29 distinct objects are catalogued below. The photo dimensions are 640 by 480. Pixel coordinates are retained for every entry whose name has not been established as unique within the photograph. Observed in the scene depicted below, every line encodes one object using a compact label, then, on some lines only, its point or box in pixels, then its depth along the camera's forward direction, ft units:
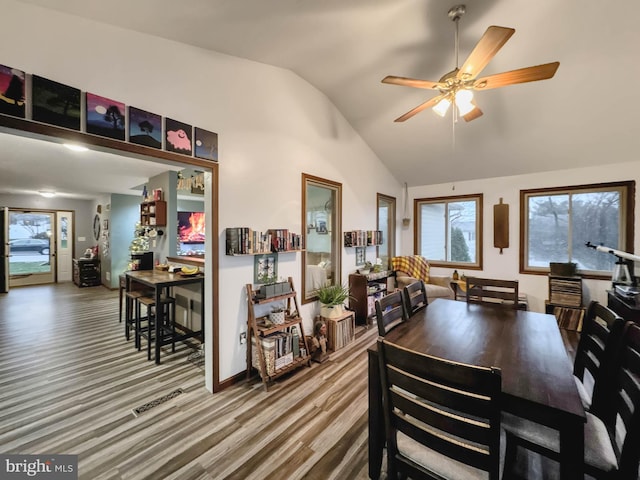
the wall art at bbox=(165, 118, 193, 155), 6.76
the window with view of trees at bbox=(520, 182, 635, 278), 12.46
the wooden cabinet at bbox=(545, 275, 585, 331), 12.35
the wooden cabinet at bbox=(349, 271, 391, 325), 13.01
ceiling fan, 5.45
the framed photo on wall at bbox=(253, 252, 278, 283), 9.00
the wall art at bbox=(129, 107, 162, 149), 6.12
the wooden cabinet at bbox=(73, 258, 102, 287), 22.65
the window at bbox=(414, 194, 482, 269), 16.16
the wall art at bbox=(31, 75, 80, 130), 4.90
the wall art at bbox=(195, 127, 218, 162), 7.34
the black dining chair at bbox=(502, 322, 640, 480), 3.22
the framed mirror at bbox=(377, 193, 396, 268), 16.60
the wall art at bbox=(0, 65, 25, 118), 4.58
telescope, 10.72
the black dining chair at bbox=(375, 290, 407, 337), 5.68
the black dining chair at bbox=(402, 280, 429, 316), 7.07
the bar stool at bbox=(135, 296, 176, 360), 9.76
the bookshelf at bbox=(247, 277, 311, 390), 8.16
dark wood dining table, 3.14
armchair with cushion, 15.54
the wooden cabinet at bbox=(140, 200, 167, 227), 14.17
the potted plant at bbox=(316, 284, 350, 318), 10.94
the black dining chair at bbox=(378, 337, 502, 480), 2.96
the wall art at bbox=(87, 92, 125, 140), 5.53
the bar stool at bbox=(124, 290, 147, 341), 11.19
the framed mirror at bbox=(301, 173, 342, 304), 11.50
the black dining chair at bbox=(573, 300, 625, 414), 4.43
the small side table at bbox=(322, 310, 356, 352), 10.58
